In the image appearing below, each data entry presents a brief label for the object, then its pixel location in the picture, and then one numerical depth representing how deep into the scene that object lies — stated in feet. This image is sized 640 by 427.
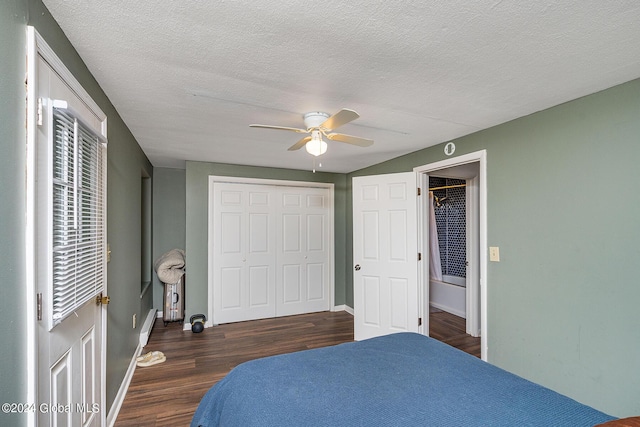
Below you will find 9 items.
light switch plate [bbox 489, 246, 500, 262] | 8.77
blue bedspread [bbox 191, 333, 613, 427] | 4.09
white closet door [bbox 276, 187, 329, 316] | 15.83
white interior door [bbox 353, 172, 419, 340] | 11.74
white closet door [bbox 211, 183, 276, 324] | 14.49
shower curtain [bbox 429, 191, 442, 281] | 17.31
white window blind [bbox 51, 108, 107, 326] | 4.19
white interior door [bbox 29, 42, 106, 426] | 3.78
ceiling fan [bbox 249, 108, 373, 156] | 7.47
